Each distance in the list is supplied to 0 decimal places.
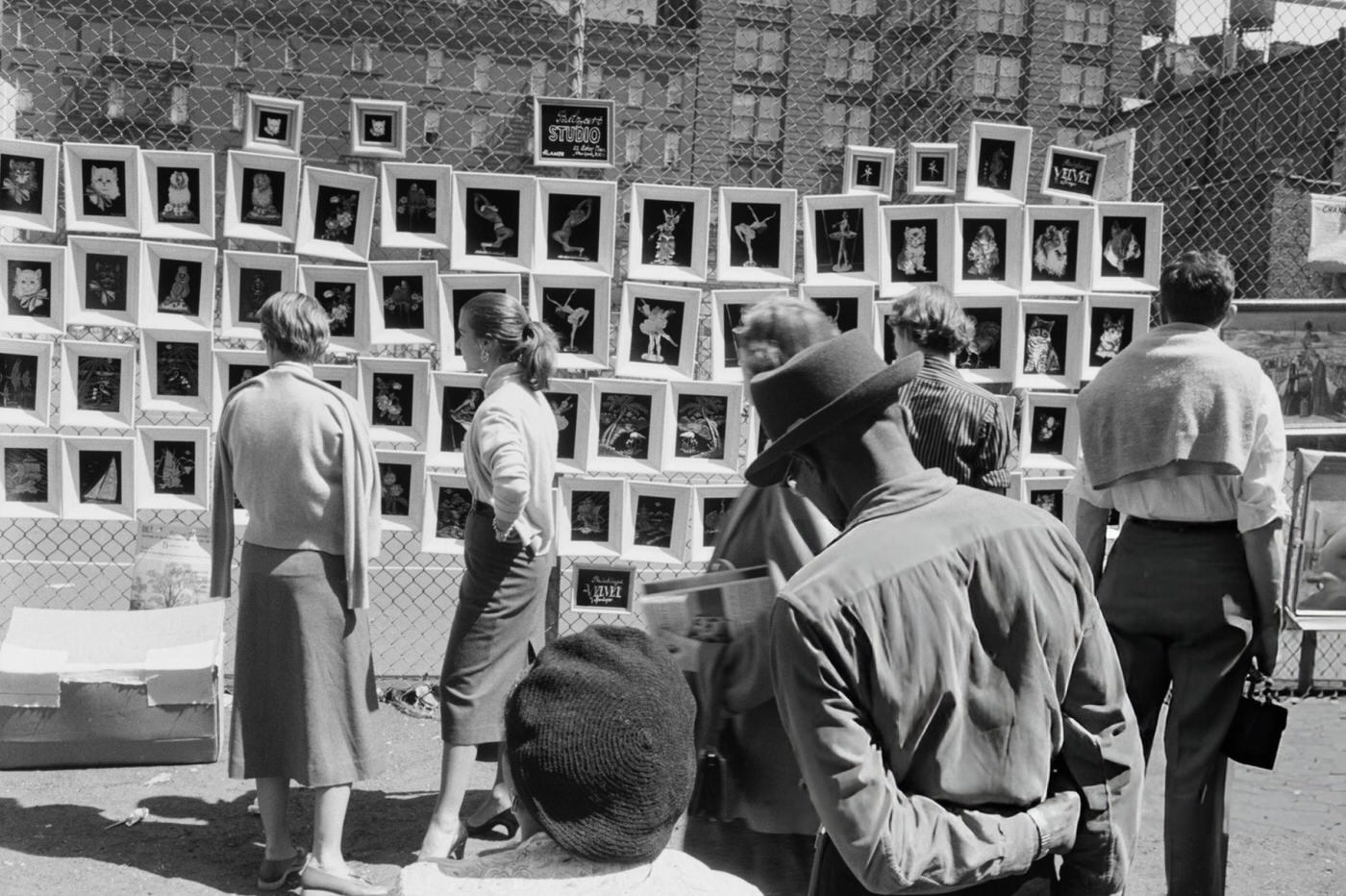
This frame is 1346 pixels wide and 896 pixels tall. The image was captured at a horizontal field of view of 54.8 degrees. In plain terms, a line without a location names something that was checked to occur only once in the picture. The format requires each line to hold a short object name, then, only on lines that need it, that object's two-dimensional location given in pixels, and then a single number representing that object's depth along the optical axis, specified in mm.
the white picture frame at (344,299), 5328
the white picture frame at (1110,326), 5758
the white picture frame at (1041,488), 5824
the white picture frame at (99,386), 5277
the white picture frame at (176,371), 5320
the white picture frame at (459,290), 5312
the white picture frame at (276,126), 5223
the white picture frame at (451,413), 5402
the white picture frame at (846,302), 5516
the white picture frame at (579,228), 5398
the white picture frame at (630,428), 5492
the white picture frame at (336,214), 5289
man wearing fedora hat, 1817
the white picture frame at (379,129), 5281
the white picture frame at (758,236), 5477
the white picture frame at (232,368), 5340
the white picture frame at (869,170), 5531
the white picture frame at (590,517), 5523
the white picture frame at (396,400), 5379
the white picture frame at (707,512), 5578
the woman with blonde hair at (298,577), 4145
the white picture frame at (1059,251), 5703
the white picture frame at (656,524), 5559
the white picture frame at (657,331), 5465
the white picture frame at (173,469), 5371
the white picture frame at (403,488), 5426
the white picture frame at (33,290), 5215
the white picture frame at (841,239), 5523
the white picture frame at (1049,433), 5781
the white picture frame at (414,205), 5316
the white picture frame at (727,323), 5488
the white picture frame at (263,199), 5238
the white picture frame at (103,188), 5191
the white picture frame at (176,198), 5250
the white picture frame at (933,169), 5633
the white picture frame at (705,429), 5535
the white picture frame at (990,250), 5637
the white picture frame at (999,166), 5656
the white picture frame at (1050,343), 5688
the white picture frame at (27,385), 5258
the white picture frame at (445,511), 5453
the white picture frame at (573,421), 5473
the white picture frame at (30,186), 5172
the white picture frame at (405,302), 5336
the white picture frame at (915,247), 5559
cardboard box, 4984
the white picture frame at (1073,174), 5727
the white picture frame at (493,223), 5332
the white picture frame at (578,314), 5410
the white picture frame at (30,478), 5336
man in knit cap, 1552
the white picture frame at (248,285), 5301
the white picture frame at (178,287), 5273
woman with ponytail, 4387
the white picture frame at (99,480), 5336
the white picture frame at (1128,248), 5766
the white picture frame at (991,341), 5648
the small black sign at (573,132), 5355
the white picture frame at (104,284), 5242
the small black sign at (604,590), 5621
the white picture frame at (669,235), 5469
